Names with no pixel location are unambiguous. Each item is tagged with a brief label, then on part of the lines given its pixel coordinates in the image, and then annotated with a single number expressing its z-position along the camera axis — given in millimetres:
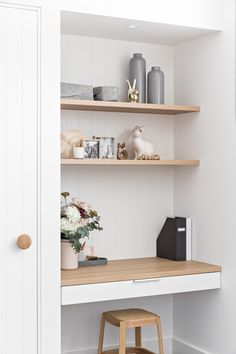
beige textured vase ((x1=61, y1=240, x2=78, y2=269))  3670
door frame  3332
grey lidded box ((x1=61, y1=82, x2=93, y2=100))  3711
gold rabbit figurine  3963
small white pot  3682
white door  3256
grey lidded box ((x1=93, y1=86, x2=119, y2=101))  3826
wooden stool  3629
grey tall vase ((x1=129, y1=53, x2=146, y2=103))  4023
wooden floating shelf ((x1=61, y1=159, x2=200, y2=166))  3617
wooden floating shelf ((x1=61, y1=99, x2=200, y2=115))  3668
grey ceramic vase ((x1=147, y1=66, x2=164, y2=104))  4055
